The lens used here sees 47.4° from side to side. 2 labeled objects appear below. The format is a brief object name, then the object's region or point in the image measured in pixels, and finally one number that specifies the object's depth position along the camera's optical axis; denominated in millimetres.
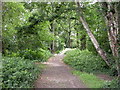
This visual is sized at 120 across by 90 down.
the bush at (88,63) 9002
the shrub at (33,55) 11062
